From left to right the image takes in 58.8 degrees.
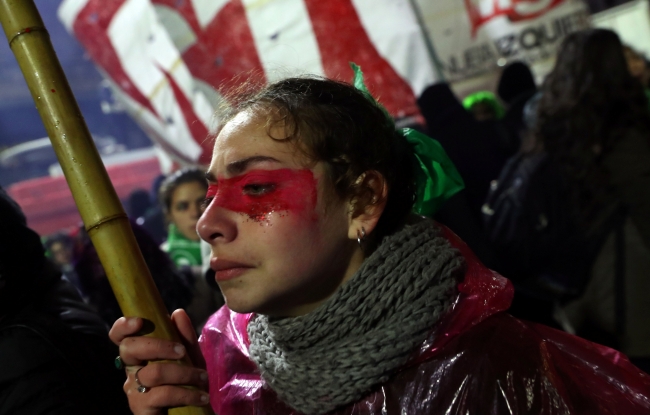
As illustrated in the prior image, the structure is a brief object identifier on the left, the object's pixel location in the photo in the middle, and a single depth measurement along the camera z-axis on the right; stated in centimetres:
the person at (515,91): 371
